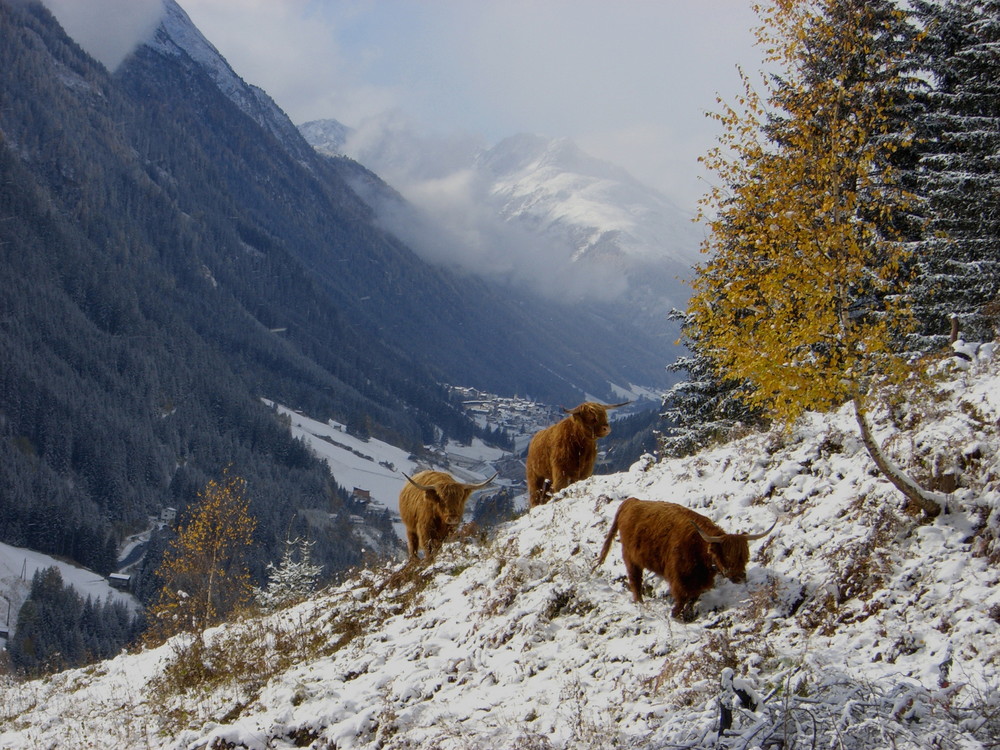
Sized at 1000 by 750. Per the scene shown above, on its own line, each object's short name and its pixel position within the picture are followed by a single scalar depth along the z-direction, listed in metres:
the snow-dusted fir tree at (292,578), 40.41
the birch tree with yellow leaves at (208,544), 25.22
